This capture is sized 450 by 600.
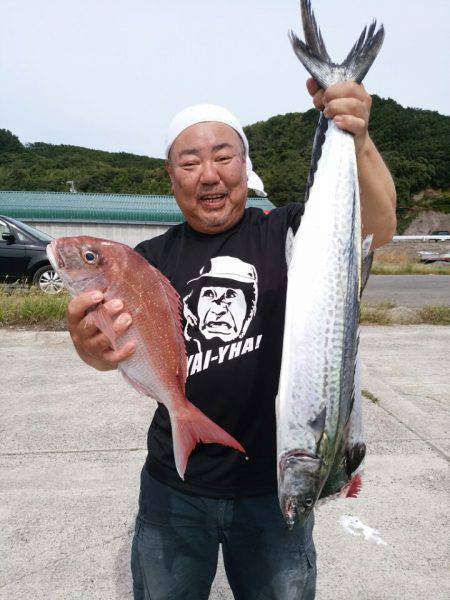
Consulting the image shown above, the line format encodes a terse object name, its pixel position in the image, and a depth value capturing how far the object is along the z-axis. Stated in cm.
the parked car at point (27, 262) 1012
